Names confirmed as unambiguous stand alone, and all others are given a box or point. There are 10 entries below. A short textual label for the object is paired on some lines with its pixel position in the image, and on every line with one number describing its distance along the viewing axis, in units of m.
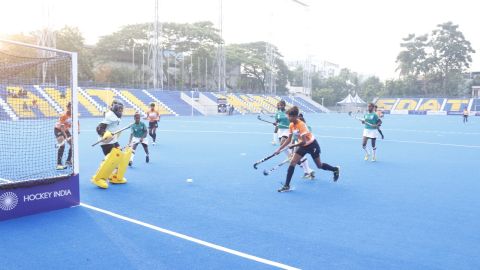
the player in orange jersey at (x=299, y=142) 7.95
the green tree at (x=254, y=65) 67.05
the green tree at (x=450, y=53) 73.06
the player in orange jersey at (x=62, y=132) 10.22
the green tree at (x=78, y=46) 44.75
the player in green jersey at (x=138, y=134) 11.19
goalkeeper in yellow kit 8.13
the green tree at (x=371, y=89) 78.25
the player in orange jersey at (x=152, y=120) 15.56
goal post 6.12
